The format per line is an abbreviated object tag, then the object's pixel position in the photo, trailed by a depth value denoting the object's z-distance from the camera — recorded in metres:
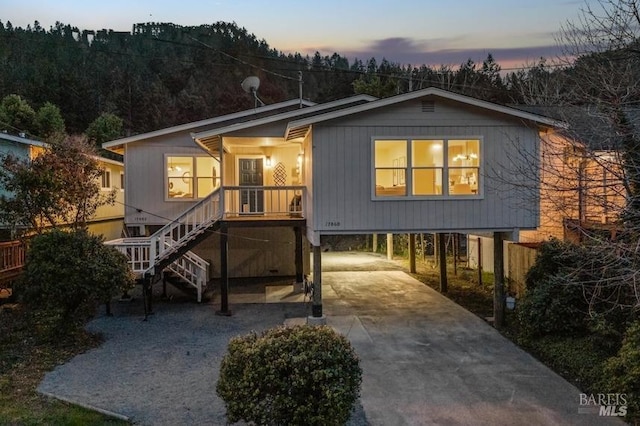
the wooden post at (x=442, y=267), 14.13
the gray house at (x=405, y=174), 10.30
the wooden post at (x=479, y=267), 15.03
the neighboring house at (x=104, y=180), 13.42
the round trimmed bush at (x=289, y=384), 4.76
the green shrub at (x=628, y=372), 5.79
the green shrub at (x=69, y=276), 8.53
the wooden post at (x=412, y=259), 17.47
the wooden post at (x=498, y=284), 10.31
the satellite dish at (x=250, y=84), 16.41
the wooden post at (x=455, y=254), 17.23
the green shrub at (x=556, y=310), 8.39
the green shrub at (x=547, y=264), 9.44
